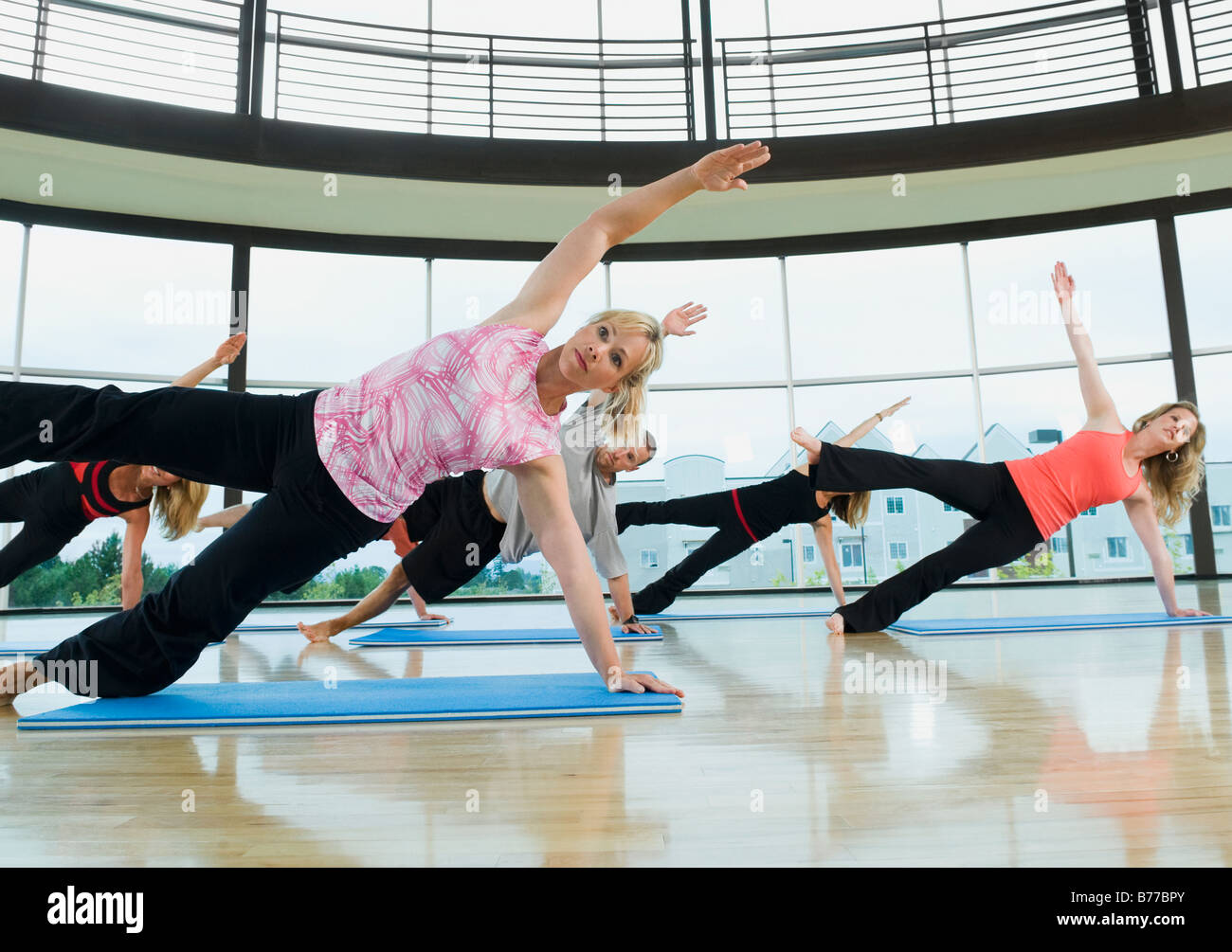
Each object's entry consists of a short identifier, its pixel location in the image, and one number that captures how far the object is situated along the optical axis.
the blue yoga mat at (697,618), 3.91
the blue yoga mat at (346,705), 1.49
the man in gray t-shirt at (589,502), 3.05
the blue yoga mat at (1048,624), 3.03
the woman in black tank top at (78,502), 2.77
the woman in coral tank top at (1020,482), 2.92
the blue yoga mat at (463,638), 2.99
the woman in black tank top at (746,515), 3.73
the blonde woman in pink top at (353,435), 1.46
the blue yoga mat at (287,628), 3.66
